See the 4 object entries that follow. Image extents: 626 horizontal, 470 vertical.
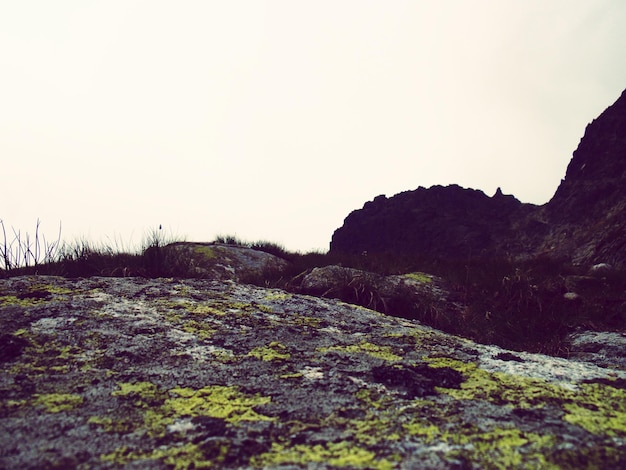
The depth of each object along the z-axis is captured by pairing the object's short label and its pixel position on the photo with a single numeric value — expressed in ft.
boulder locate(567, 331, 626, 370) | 10.80
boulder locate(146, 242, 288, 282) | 15.85
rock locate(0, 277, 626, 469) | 4.42
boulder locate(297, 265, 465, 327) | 16.01
